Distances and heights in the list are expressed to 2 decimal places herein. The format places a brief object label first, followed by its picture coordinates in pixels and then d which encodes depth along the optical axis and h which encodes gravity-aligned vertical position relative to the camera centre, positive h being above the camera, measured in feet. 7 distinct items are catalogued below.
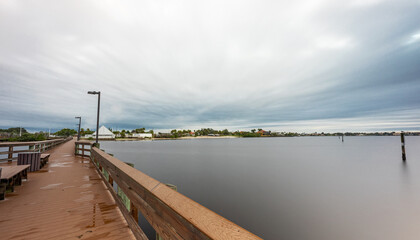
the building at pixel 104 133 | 438.81 +0.18
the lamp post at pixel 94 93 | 42.77 +9.33
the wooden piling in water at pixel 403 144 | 99.64 -6.26
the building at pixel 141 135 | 528.22 -4.13
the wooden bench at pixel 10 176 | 14.29 -3.83
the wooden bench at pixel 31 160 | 24.36 -3.52
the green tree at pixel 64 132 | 445.66 +3.95
